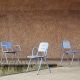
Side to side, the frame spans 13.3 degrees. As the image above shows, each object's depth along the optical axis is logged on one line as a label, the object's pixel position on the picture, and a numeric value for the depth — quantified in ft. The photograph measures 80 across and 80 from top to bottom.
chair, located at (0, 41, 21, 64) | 37.50
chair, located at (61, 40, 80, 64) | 36.48
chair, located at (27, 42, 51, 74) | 28.48
